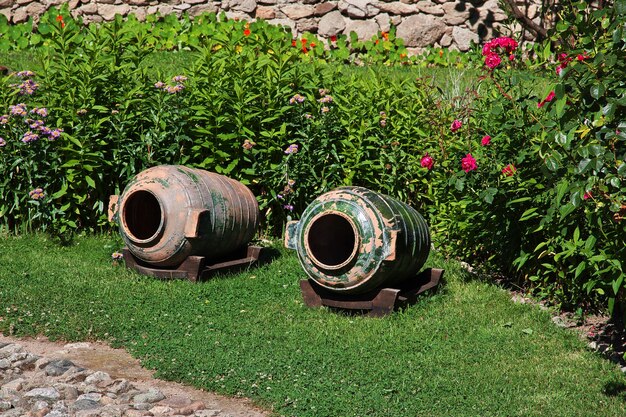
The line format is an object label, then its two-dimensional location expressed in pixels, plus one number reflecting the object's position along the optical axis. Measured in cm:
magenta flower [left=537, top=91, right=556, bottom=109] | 585
